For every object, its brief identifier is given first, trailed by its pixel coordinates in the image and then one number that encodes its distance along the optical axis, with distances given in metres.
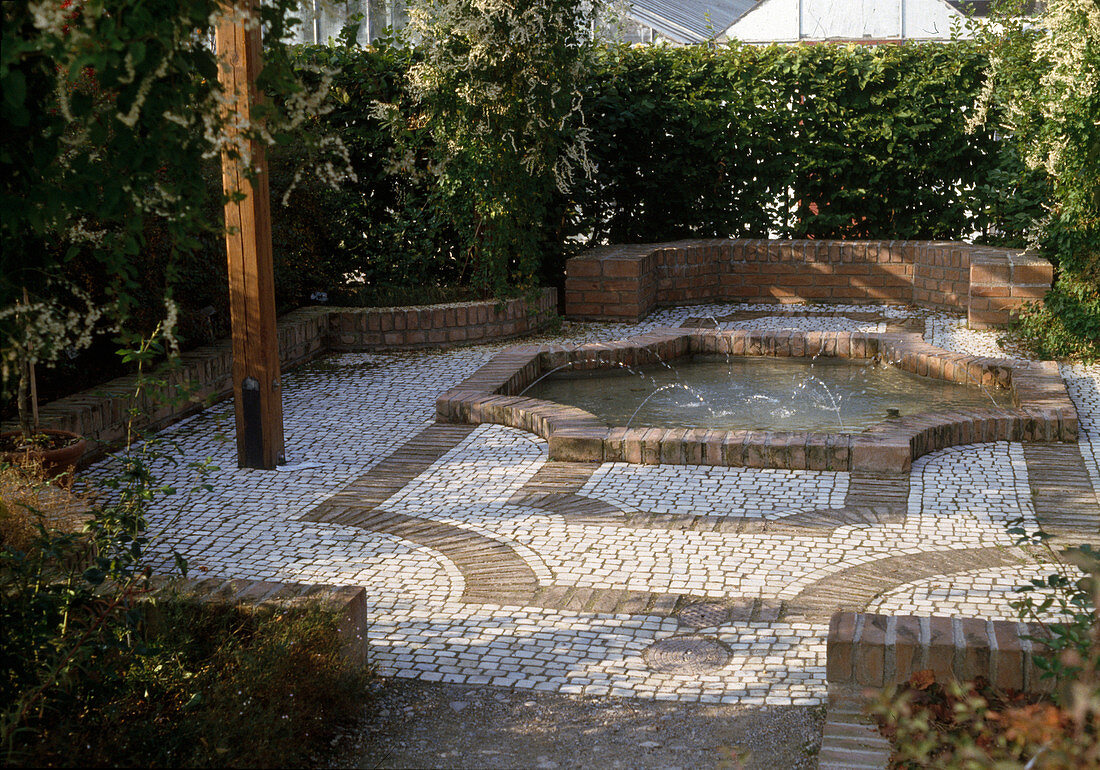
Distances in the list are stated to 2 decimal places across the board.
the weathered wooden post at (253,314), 6.34
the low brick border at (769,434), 6.61
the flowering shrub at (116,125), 2.53
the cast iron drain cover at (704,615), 4.56
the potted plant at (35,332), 3.21
